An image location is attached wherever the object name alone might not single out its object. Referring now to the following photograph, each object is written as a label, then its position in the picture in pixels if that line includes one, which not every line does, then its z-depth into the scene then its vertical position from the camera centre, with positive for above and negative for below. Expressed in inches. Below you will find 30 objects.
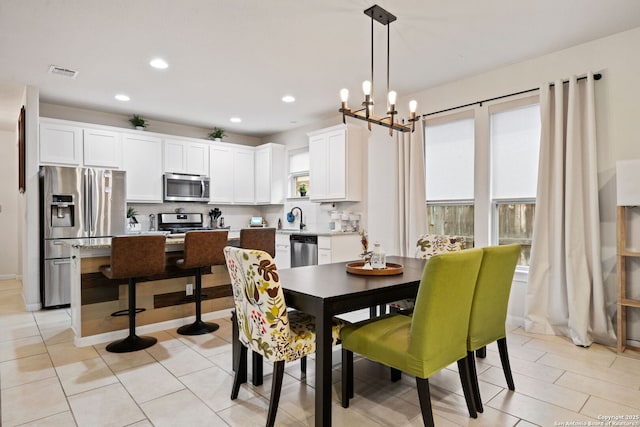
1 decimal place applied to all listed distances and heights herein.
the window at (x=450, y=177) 164.1 +17.1
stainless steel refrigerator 175.0 +0.3
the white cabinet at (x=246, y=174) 249.6 +29.1
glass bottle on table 100.7 -12.7
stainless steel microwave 225.5 +17.5
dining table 73.1 -17.7
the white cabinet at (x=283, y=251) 221.8 -22.4
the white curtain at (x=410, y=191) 173.0 +11.0
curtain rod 126.3 +48.0
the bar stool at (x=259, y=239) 147.3 -10.0
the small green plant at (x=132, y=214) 220.7 +0.8
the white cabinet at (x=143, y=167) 213.2 +28.8
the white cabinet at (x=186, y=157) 227.3 +37.5
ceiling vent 148.9 +60.4
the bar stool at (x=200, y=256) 132.3 -15.3
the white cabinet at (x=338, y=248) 194.1 -18.2
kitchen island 125.3 -30.7
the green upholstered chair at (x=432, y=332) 68.8 -25.2
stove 229.9 -4.6
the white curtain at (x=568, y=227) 124.8 -5.1
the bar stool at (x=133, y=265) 115.0 -16.2
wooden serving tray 97.0 -15.3
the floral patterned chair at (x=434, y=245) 129.3 -11.5
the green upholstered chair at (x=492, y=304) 82.5 -21.6
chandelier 95.4 +31.7
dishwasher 202.2 -20.0
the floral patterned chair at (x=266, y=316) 72.9 -21.5
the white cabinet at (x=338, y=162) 200.5 +29.5
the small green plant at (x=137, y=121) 217.8 +56.5
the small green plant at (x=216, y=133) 249.4 +56.1
